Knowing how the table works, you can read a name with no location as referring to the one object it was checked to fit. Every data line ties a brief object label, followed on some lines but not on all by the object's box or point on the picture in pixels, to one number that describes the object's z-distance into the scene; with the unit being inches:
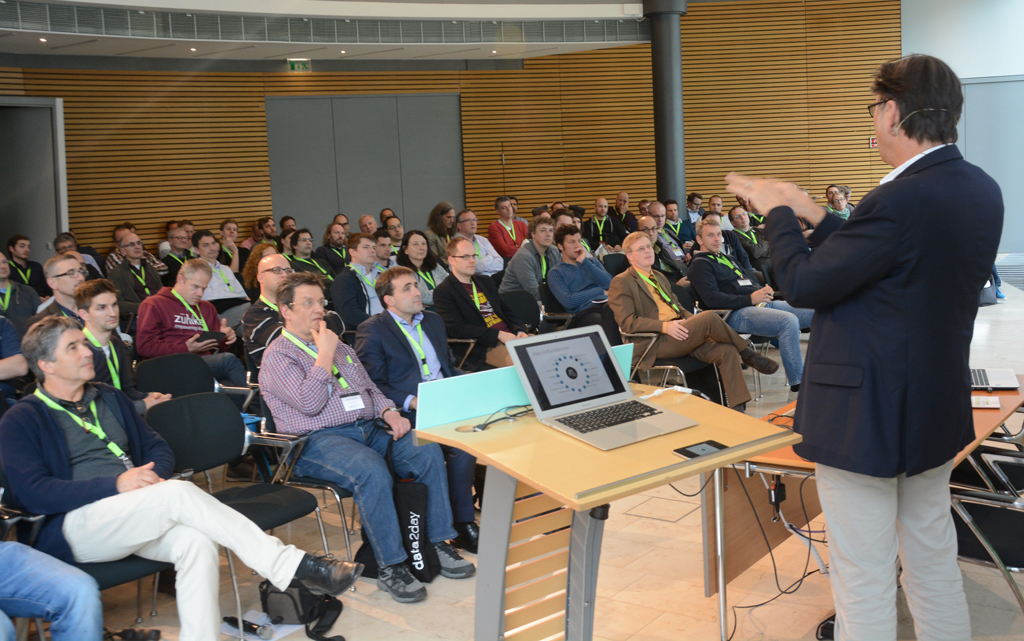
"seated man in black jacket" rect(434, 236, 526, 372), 203.9
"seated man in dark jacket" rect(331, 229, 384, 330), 237.3
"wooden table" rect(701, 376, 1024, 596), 100.3
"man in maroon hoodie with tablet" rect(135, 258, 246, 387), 197.5
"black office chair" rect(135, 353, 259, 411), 159.5
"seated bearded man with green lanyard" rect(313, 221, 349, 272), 333.7
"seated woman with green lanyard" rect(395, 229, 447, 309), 260.5
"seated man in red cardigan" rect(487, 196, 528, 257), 374.0
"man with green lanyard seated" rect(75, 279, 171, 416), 153.2
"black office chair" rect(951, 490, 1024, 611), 92.0
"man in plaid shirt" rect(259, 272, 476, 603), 128.3
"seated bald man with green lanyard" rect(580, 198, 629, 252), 426.6
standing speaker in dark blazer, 72.7
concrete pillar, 410.0
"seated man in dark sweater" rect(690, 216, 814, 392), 224.1
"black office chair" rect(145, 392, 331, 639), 119.6
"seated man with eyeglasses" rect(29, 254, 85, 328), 180.7
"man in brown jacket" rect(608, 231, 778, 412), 201.2
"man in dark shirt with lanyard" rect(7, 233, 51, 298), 300.5
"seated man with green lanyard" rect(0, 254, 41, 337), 211.2
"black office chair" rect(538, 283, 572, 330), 249.6
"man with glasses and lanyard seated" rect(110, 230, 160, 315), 276.1
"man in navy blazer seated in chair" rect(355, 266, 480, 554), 152.4
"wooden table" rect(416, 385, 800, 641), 70.3
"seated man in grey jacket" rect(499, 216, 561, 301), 267.7
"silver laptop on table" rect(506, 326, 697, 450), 82.0
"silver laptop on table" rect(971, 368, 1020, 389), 127.4
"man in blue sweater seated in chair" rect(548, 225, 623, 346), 243.9
